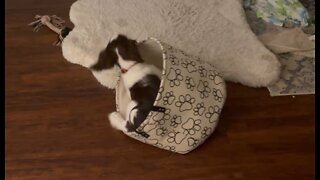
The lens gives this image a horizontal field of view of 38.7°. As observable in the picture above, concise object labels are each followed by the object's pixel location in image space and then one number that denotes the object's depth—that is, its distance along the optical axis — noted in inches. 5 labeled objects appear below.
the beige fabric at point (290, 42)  81.0
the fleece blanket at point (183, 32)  75.4
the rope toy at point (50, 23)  83.9
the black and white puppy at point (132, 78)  60.6
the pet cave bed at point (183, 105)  58.7
